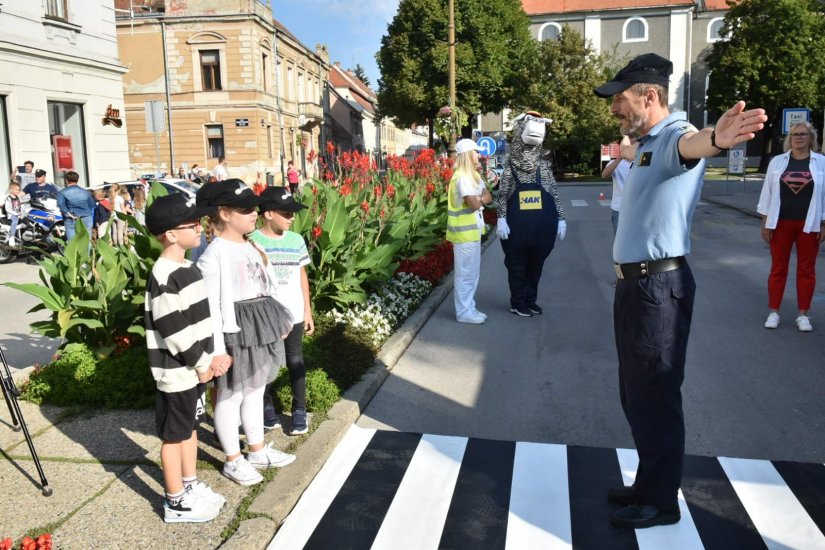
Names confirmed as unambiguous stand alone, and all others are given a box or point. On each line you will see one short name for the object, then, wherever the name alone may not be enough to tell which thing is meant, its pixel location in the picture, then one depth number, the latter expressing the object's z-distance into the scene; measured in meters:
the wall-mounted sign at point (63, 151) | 20.34
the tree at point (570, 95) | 44.03
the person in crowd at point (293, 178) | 14.24
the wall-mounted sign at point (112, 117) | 23.61
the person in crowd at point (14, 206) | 14.78
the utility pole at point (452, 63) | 22.08
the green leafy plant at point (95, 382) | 5.32
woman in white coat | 7.13
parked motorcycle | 14.80
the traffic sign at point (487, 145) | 26.77
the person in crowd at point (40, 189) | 15.72
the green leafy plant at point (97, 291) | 5.61
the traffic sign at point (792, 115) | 19.95
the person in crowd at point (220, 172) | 22.97
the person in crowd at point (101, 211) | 15.30
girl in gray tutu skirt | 3.93
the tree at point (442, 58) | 46.94
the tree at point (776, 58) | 48.44
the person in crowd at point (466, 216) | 7.73
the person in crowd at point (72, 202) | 14.56
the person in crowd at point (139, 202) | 11.68
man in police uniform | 3.46
